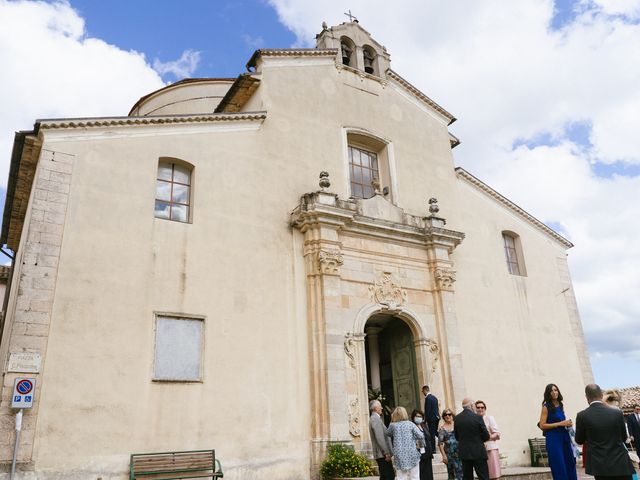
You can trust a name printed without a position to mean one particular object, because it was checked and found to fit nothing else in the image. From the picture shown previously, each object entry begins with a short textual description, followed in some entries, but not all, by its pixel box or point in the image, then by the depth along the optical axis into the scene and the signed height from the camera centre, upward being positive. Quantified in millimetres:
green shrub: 10719 -305
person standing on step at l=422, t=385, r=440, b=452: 11703 +565
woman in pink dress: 8906 -127
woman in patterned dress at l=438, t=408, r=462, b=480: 8914 -56
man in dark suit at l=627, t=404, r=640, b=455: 10102 +189
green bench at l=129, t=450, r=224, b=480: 9391 -172
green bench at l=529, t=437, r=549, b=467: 14250 -307
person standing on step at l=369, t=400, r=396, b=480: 8742 +21
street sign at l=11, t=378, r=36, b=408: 8625 +986
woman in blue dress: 7426 +40
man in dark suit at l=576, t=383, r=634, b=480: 5371 -31
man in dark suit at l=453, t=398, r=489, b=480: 7934 +1
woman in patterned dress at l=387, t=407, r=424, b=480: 7867 -50
